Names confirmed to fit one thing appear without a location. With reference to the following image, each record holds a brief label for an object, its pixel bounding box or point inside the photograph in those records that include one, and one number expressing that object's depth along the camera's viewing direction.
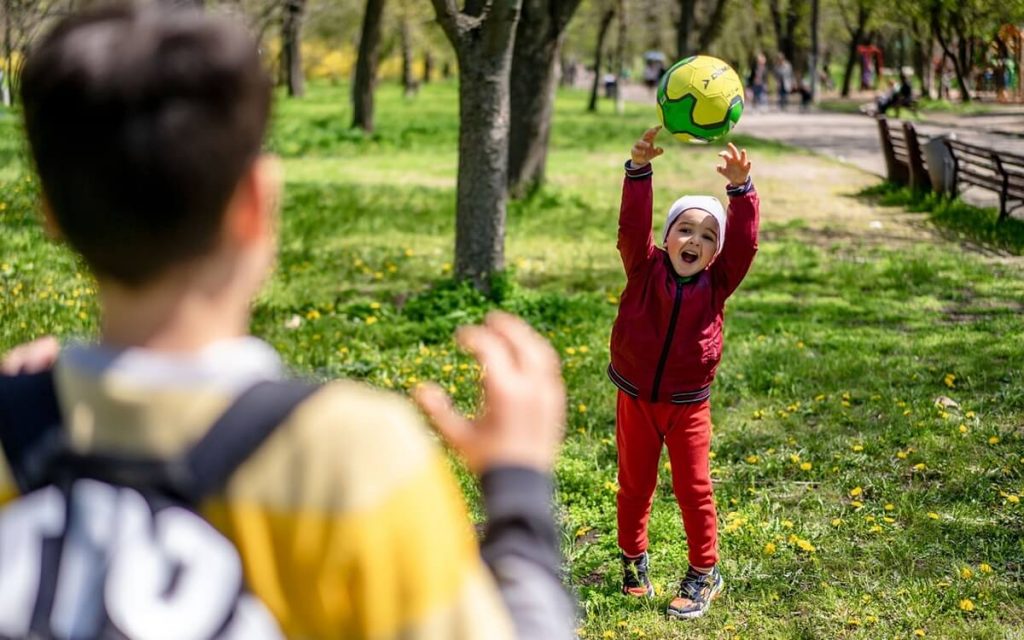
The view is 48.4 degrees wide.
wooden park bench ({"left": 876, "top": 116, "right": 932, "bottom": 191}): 14.67
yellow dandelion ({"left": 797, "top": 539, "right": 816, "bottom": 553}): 4.80
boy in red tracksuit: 4.12
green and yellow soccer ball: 5.33
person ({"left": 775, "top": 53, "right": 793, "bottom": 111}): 39.45
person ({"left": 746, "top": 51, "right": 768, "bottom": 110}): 39.00
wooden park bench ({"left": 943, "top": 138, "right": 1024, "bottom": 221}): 12.19
